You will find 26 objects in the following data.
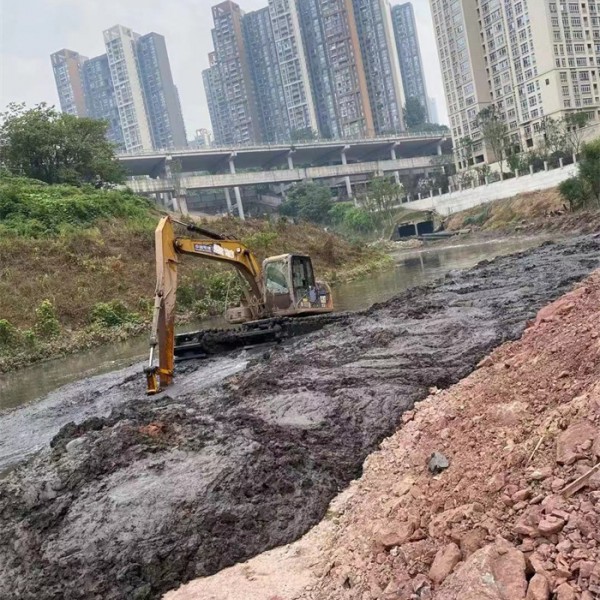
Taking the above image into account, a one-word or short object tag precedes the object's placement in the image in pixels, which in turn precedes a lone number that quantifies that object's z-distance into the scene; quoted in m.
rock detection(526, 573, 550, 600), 3.32
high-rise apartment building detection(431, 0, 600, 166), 78.50
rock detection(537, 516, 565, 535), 3.67
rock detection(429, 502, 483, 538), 4.28
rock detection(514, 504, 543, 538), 3.75
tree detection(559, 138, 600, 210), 43.38
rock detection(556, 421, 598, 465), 4.24
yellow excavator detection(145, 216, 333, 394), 13.41
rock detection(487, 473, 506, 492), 4.43
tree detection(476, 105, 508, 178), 74.50
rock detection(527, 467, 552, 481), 4.25
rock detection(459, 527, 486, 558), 3.96
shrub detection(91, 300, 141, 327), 24.25
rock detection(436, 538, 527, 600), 3.44
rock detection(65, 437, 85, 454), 8.01
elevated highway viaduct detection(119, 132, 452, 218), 78.81
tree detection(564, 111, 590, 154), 67.62
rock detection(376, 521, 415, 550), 4.50
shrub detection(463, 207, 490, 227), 62.81
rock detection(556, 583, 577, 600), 3.25
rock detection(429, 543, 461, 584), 3.88
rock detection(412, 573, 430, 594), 3.87
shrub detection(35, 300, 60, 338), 22.45
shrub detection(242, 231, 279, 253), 34.84
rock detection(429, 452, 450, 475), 5.42
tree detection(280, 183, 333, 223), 81.06
